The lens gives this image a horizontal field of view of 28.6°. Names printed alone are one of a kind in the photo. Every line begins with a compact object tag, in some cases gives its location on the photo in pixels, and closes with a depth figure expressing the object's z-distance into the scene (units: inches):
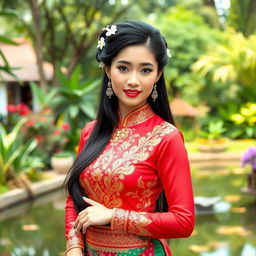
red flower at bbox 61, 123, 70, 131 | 381.4
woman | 63.8
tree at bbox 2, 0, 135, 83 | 438.6
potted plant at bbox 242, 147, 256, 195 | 257.4
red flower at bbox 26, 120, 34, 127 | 361.4
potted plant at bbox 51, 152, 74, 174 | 355.6
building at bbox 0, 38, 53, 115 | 594.5
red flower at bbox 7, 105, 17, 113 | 372.5
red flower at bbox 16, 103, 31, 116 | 375.6
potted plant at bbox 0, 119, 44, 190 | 291.1
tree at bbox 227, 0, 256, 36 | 780.0
